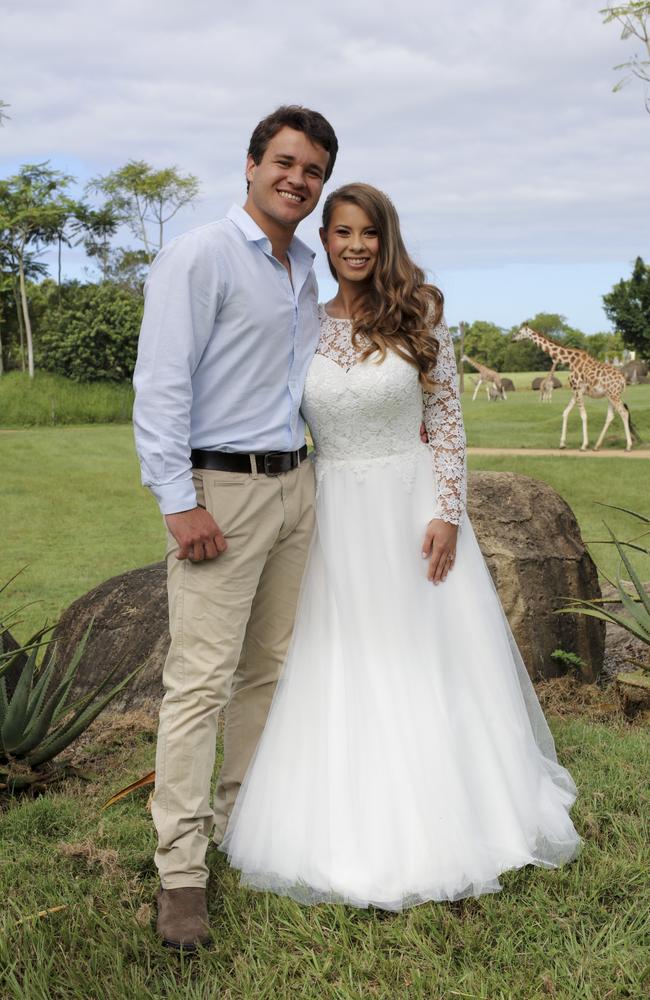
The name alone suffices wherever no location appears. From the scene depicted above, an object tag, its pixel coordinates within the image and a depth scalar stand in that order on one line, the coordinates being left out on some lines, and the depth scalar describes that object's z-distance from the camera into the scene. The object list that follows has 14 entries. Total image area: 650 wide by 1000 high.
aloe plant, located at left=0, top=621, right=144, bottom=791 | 3.76
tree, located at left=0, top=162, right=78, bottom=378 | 39.56
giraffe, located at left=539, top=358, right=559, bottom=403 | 27.36
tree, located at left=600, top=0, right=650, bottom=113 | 19.70
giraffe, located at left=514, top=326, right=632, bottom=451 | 17.11
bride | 2.83
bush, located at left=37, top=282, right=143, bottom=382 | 30.47
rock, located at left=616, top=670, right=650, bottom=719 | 4.37
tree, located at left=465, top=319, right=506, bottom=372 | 64.25
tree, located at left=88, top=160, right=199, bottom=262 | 44.91
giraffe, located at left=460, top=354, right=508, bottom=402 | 29.56
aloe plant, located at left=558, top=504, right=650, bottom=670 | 4.33
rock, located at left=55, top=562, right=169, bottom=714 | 5.11
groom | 2.66
